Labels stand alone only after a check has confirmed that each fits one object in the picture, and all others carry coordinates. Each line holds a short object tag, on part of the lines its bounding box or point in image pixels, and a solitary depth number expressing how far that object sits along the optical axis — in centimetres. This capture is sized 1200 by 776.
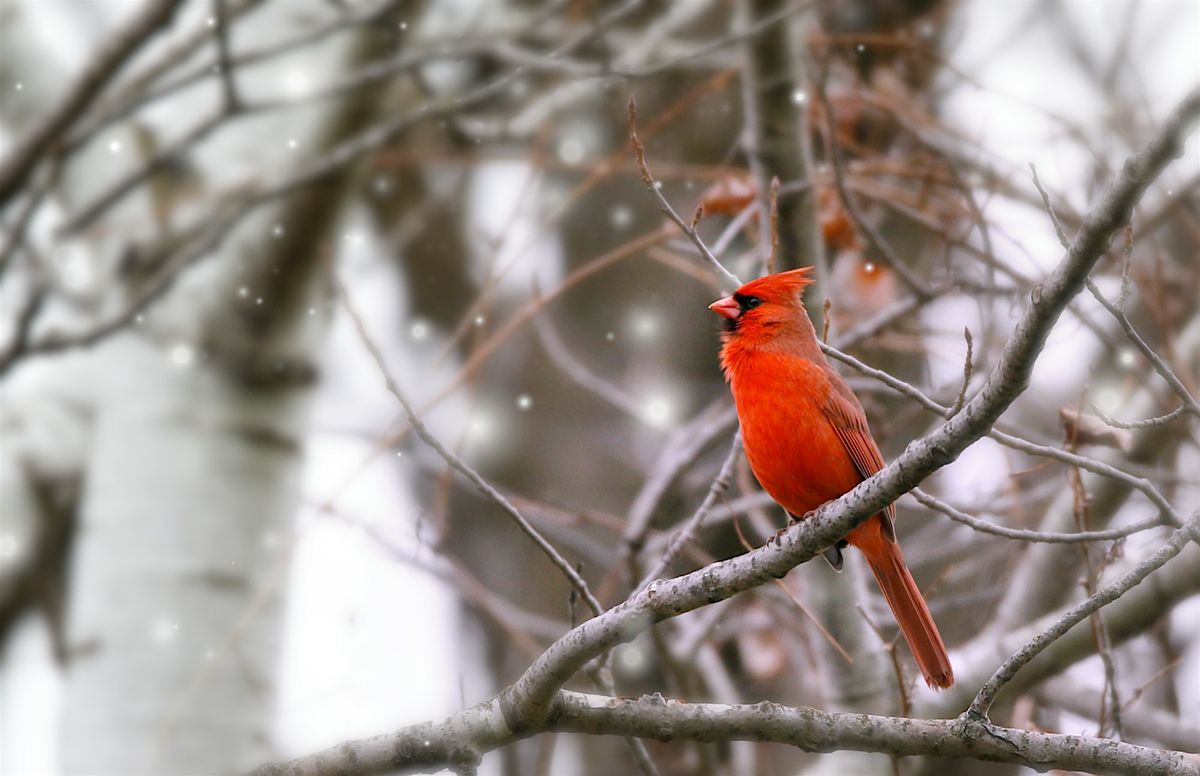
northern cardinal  650
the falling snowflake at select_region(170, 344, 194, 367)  966
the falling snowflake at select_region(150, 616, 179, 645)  895
